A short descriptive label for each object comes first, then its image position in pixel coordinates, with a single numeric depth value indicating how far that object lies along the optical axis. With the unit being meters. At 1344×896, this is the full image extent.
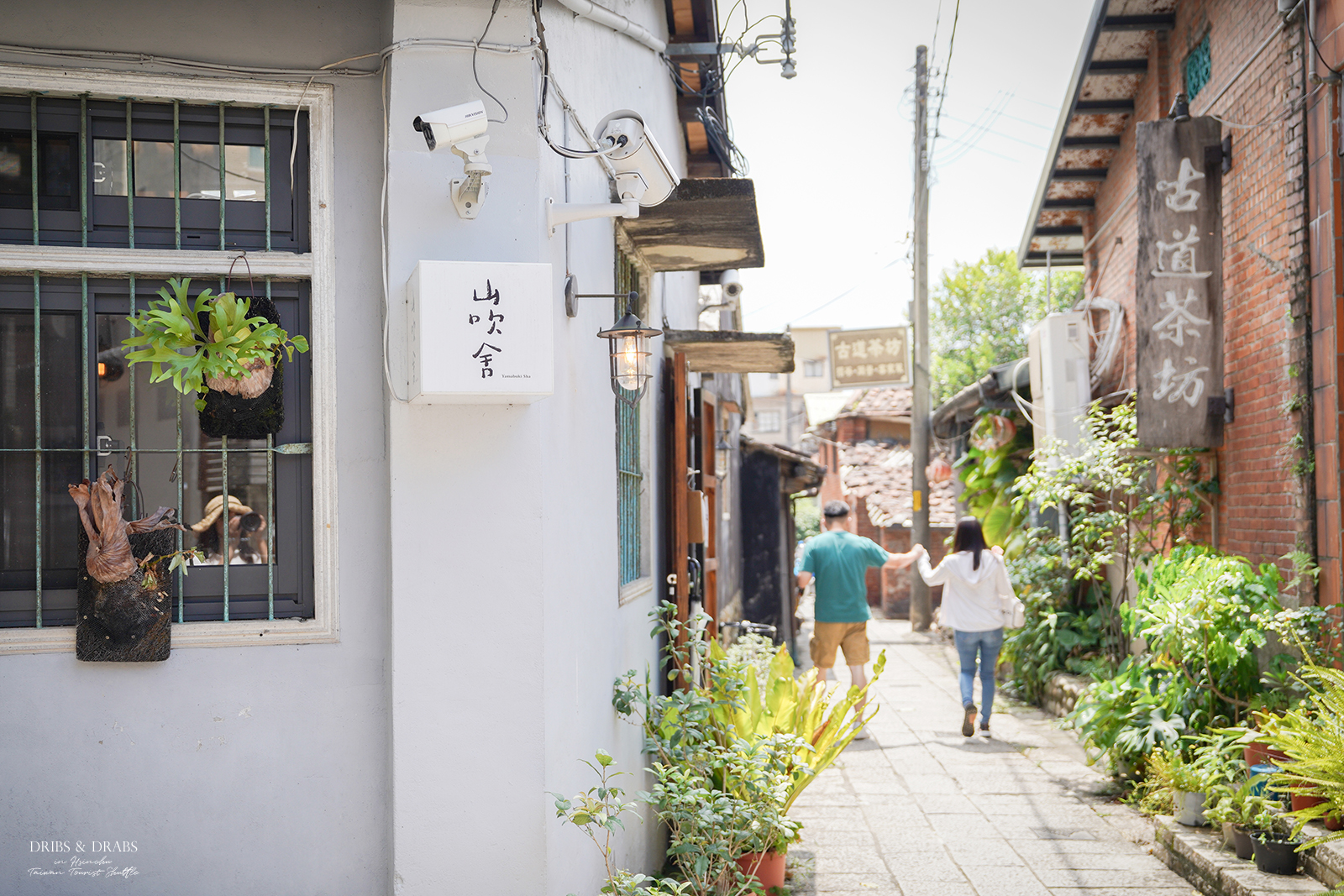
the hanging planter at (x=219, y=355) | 3.35
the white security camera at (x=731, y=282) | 10.75
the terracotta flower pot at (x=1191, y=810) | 5.73
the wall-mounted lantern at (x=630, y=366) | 4.36
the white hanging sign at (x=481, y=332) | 3.26
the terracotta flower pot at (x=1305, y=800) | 4.93
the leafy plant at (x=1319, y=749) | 4.56
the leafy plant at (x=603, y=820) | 3.48
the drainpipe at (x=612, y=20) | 4.25
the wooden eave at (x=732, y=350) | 6.15
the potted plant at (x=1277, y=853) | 4.86
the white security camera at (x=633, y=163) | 4.11
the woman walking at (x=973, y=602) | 8.65
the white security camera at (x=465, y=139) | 3.22
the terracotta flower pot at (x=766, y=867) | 4.96
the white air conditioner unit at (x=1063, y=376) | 9.94
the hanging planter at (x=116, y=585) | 3.50
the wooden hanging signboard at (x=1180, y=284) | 6.86
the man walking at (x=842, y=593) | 8.43
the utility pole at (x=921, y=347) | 16.25
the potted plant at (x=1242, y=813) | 5.04
